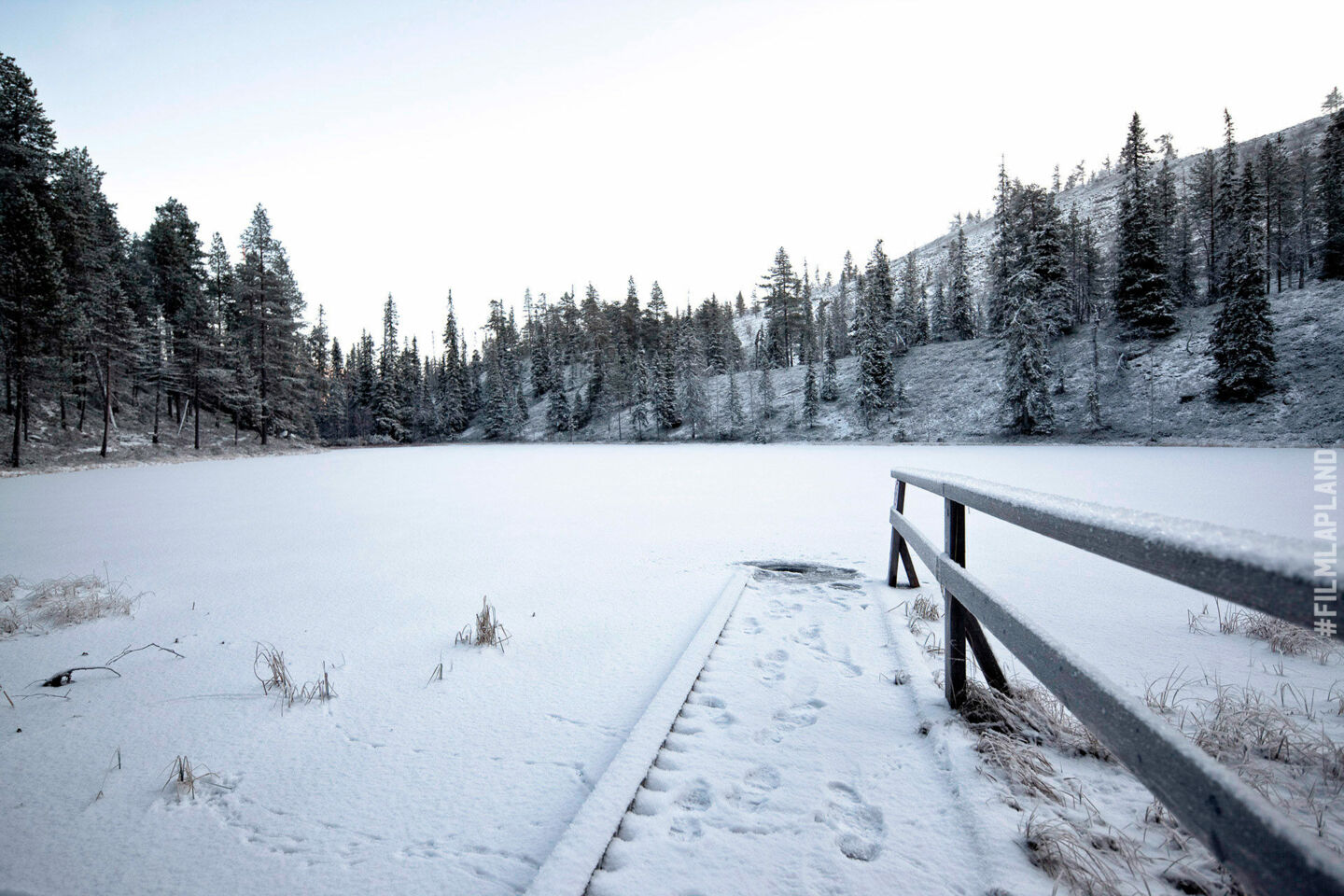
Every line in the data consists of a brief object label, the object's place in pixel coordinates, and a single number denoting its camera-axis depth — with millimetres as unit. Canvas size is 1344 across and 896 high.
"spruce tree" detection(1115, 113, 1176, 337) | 35906
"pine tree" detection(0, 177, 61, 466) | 21594
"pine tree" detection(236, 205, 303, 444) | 37469
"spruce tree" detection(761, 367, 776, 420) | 50906
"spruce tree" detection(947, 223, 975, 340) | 54344
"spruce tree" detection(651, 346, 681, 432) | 57812
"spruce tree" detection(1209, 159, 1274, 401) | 28281
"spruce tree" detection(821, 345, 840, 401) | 49531
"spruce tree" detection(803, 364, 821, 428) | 47594
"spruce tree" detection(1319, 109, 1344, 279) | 35562
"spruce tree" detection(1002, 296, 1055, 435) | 34031
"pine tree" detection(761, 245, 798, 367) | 63812
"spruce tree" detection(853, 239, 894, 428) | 43688
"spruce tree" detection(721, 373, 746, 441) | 52281
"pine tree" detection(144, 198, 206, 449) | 33250
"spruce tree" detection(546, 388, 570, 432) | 65062
